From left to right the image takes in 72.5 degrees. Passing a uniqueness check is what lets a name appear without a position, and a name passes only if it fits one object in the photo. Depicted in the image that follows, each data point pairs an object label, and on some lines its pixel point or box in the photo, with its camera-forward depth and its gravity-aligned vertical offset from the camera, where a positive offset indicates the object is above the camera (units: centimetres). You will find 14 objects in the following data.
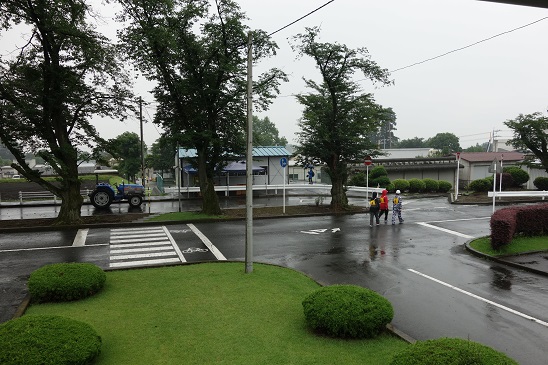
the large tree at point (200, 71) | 1867 +543
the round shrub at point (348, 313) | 610 -232
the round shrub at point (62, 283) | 774 -232
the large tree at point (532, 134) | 2784 +315
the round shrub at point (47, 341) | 457 -219
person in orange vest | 1959 -156
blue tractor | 2517 -145
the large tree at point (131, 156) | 5603 +277
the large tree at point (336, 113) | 2222 +381
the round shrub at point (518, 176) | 3506 -13
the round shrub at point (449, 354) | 413 -206
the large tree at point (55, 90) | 1616 +396
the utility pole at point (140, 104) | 1984 +377
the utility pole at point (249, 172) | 991 +5
